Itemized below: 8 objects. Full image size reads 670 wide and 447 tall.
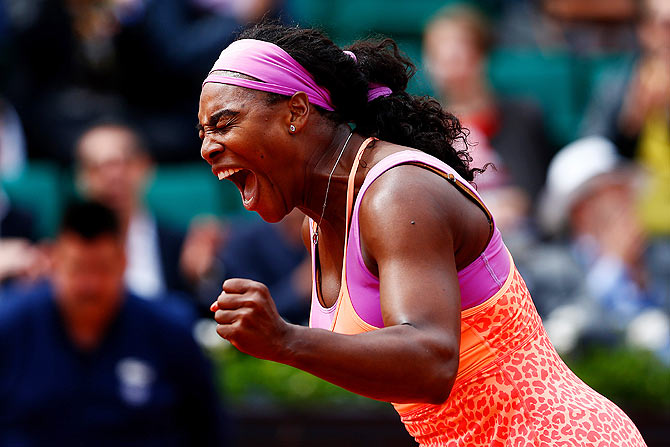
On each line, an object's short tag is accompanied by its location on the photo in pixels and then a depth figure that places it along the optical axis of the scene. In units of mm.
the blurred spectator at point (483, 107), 15617
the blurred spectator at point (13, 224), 13812
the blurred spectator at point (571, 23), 20297
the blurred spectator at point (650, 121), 14187
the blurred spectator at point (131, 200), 14898
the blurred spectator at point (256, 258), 14336
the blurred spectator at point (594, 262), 13070
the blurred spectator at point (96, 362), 11531
